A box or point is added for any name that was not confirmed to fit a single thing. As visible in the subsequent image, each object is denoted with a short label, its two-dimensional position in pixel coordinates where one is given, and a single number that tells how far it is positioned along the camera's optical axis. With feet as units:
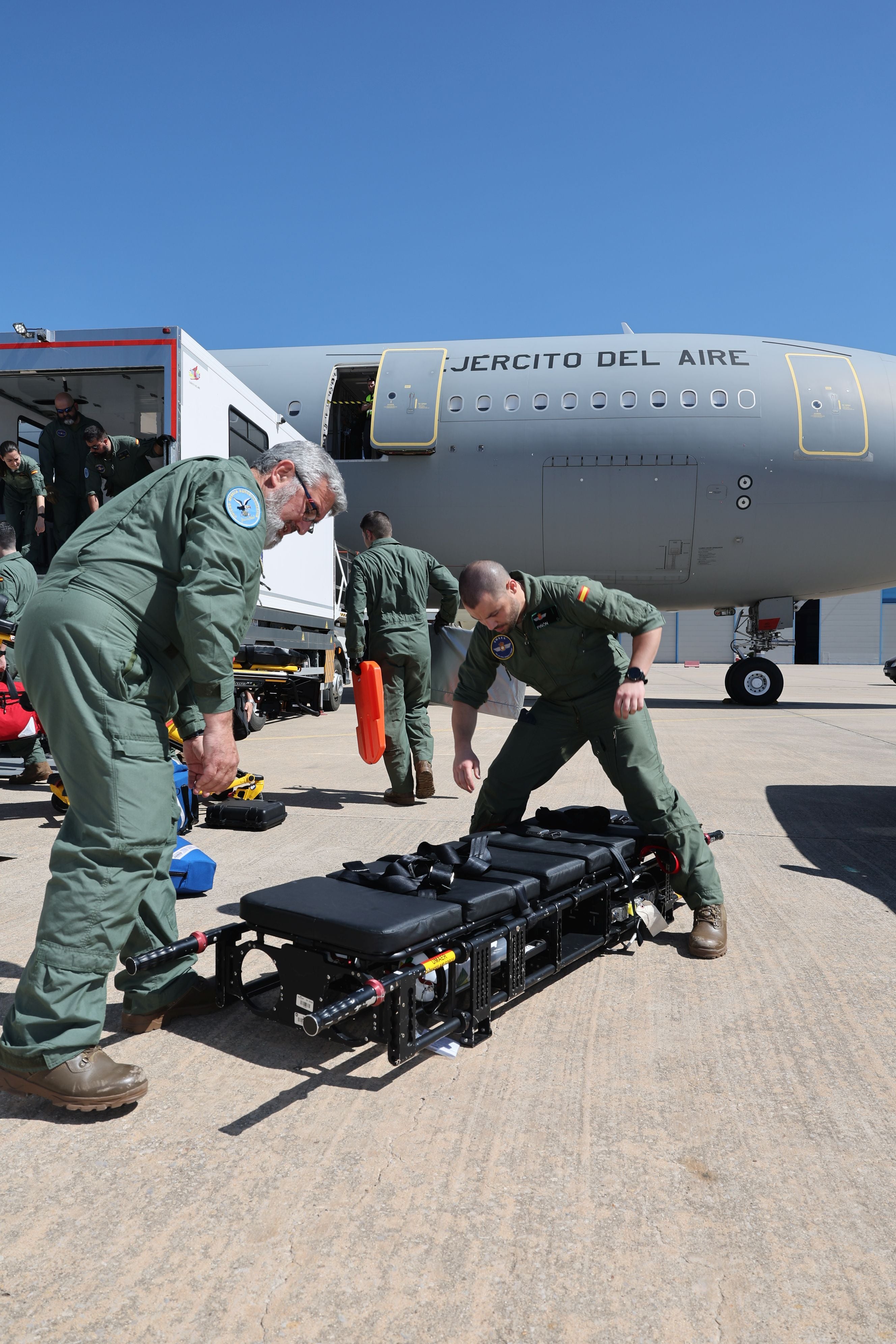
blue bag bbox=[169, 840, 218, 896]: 10.93
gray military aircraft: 34.94
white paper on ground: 6.80
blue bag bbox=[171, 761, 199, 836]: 13.44
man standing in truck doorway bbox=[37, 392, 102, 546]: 26.03
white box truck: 22.06
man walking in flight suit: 17.67
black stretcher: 6.46
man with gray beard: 6.11
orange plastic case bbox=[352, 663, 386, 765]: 16.24
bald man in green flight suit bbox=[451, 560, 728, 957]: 9.53
